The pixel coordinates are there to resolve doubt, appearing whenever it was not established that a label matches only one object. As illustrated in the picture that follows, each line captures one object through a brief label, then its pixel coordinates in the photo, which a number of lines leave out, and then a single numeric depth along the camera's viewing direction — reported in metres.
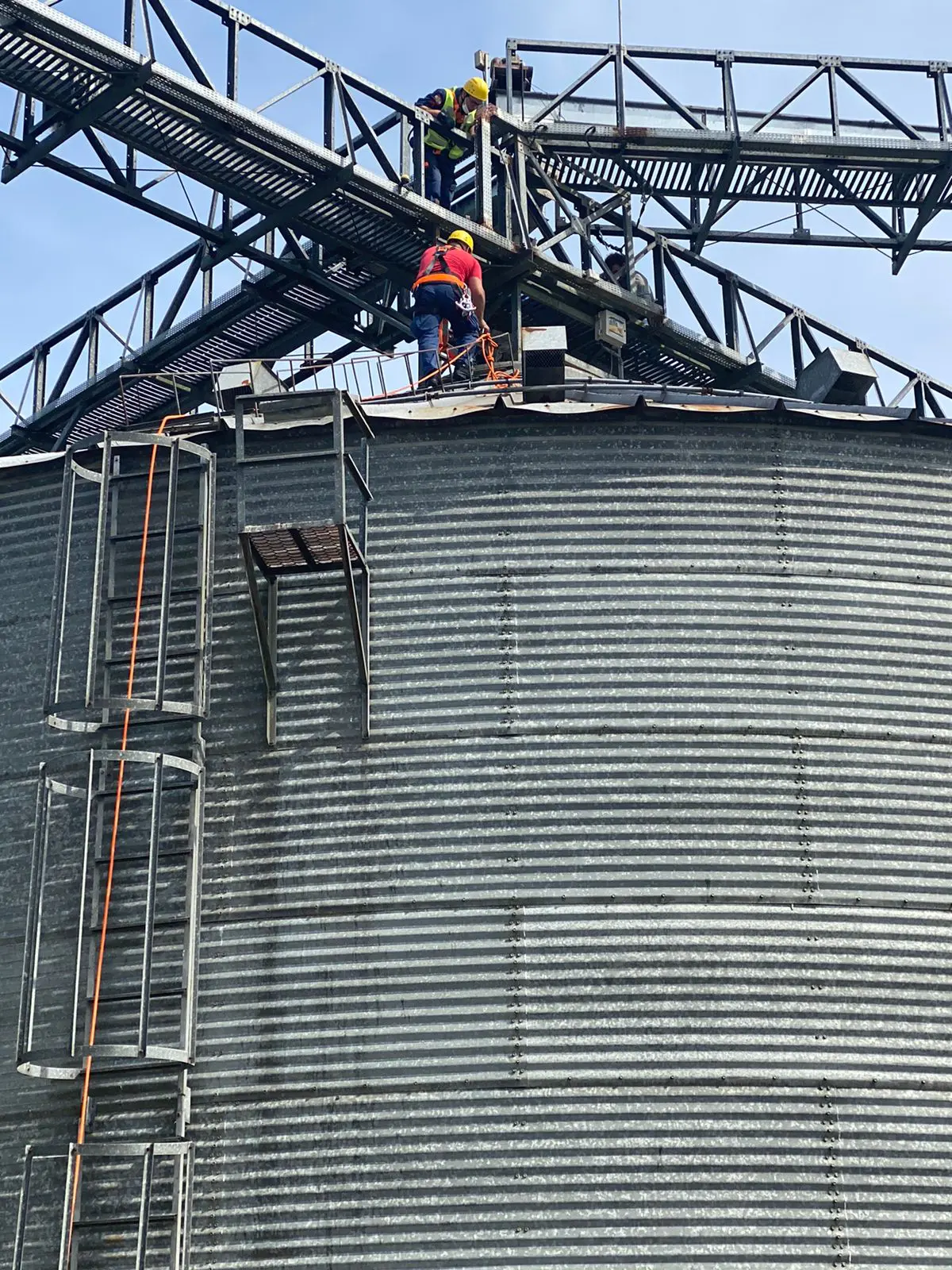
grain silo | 14.16
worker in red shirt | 20.94
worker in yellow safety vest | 23.28
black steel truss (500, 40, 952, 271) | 24.27
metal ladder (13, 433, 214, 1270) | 14.34
